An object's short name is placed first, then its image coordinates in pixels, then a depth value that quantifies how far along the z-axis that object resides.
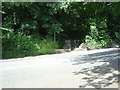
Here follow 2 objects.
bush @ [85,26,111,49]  13.73
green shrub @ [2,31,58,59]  10.44
